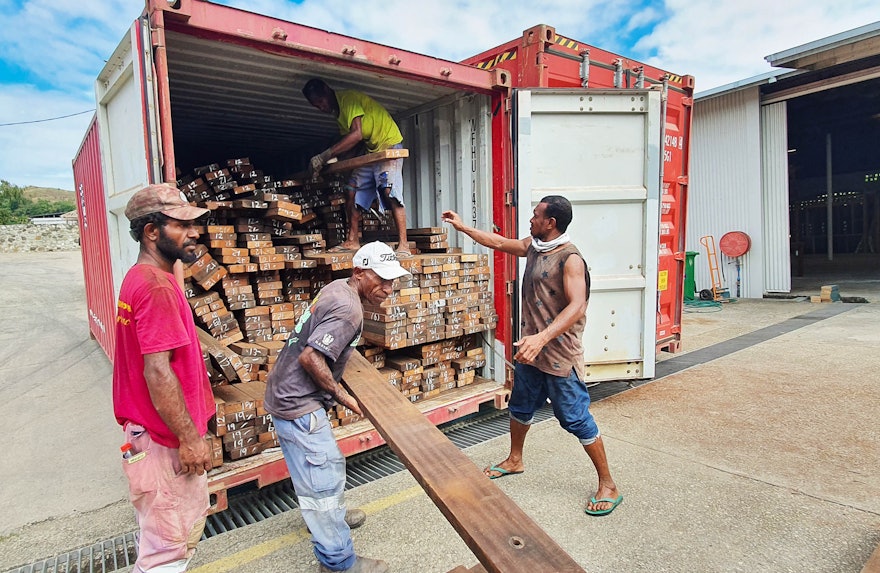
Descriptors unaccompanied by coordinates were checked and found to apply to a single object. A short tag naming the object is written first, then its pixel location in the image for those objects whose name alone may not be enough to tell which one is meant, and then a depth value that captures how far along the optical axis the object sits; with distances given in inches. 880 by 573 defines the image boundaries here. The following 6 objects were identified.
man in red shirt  81.7
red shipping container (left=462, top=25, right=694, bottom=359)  186.5
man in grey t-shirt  103.3
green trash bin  462.0
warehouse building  420.2
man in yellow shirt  188.7
